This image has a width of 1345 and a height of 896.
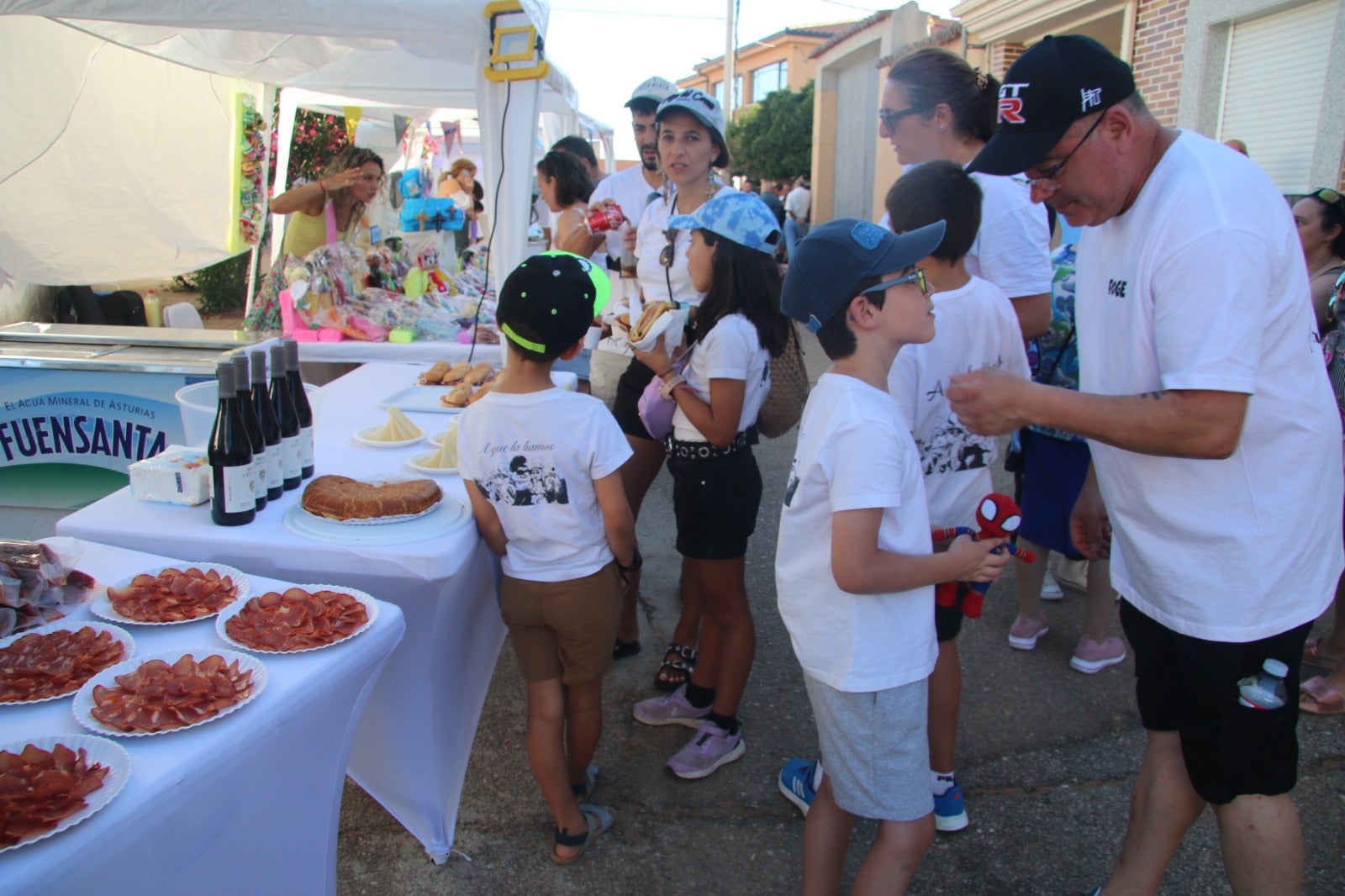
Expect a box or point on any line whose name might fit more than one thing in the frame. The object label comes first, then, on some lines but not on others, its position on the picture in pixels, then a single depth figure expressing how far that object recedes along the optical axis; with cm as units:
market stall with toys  137
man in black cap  146
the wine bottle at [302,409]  240
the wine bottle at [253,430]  210
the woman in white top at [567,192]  466
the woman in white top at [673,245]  295
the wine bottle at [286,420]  231
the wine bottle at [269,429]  219
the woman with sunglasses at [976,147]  239
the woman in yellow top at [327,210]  522
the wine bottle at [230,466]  205
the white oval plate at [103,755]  117
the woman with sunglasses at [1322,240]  343
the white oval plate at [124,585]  166
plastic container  277
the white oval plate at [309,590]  158
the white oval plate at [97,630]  154
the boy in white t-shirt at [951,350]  209
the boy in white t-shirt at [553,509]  209
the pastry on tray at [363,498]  210
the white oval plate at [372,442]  282
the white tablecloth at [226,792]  113
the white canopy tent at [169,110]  355
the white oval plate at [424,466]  255
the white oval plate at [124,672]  132
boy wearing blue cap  169
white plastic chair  602
